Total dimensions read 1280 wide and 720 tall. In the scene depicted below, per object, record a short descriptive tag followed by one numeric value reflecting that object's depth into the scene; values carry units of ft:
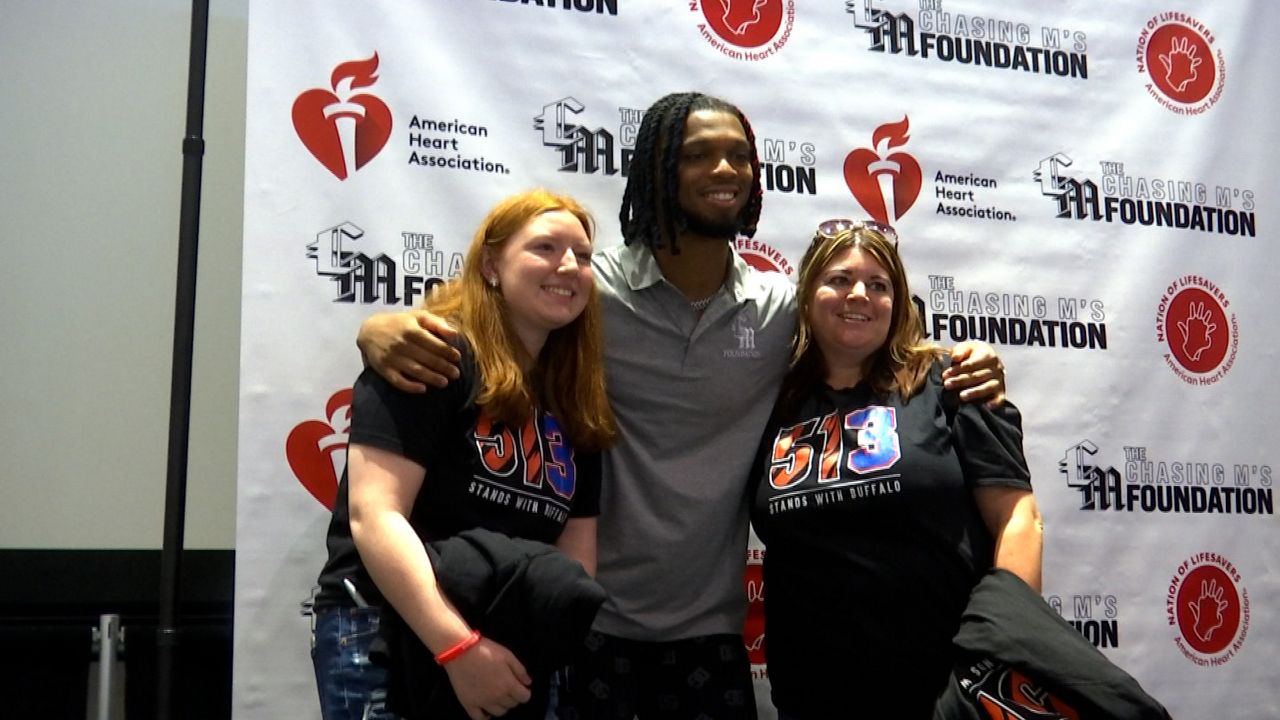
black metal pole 7.13
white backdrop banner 7.55
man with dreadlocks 6.64
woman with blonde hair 6.18
